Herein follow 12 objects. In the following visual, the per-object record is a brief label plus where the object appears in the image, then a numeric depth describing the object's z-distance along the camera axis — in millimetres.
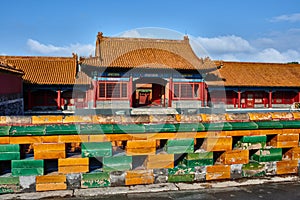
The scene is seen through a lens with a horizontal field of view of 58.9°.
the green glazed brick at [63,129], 3424
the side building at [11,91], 15695
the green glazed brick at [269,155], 4281
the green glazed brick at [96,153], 3572
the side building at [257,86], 27438
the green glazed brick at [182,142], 3838
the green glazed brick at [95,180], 3629
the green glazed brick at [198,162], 3945
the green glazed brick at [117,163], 3672
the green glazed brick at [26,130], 3350
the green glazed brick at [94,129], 3529
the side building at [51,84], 23750
